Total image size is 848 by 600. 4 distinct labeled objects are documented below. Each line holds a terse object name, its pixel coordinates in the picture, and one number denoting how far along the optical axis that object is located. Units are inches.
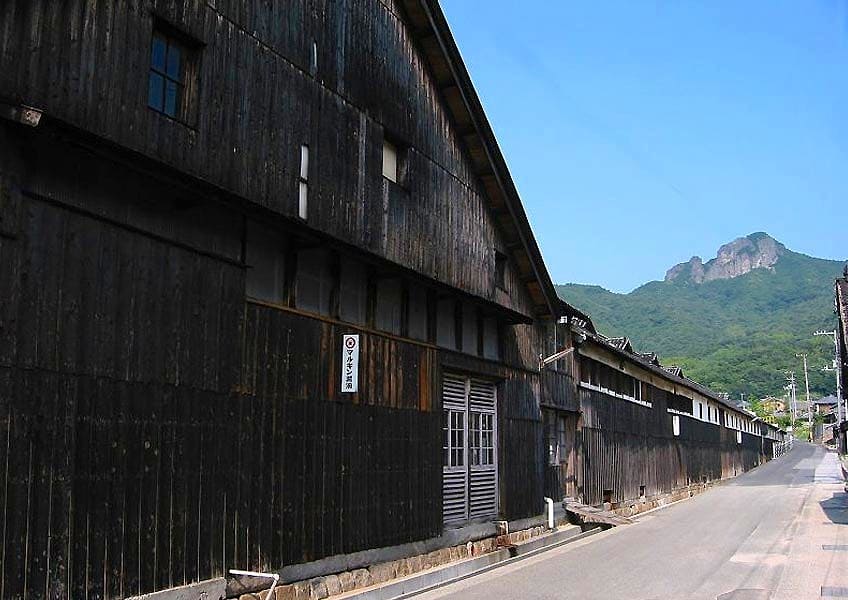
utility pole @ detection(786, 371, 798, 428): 5128.9
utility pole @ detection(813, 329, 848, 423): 2128.4
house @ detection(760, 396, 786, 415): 5584.6
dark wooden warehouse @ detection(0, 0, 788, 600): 328.8
